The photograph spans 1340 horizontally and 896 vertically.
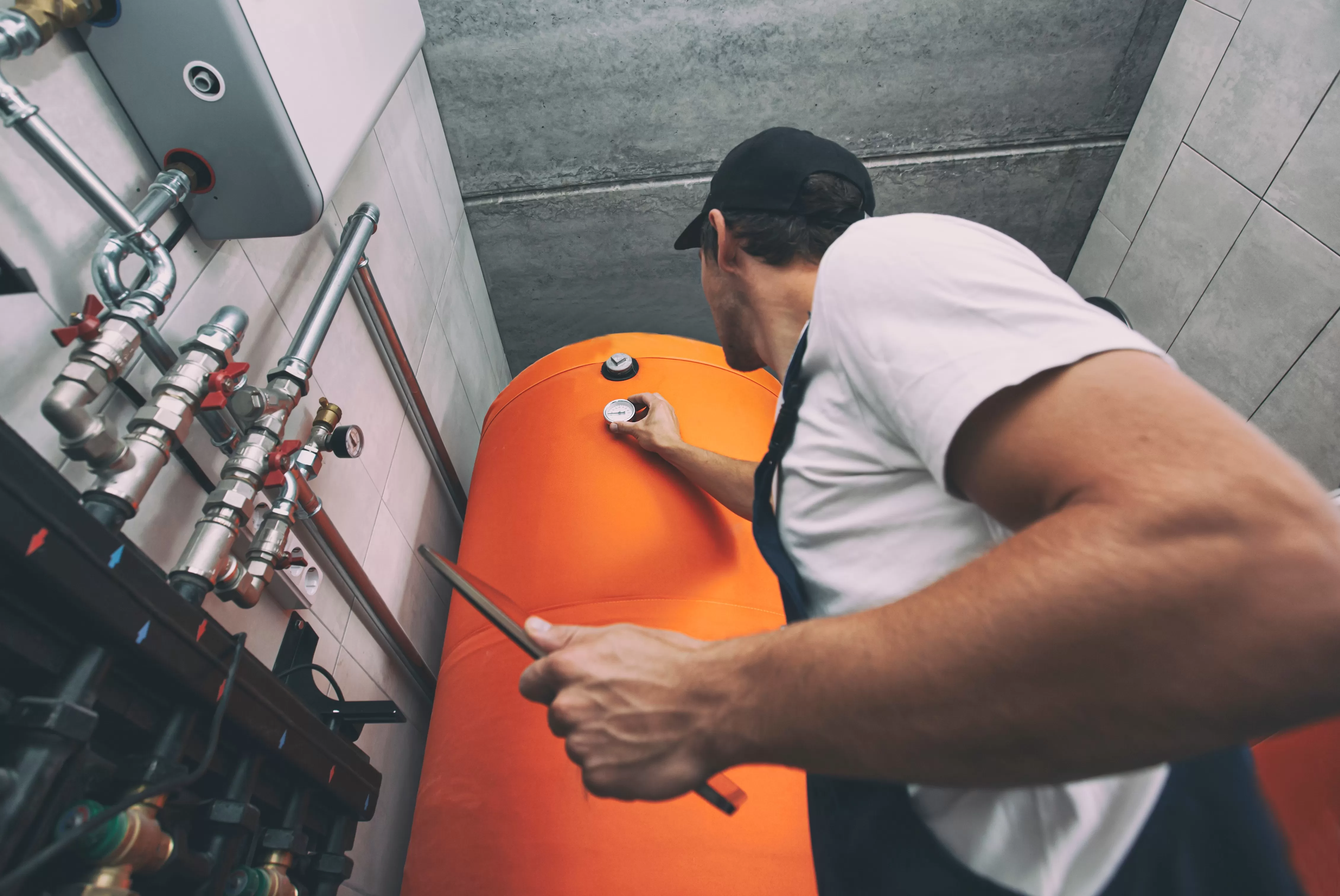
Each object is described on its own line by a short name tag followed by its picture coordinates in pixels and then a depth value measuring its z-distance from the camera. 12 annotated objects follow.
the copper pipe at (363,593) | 0.93
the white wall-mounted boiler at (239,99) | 0.67
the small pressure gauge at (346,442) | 0.94
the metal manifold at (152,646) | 0.44
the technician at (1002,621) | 0.32
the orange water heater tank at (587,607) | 0.77
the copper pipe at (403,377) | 1.20
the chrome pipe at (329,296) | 0.87
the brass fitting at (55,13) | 0.55
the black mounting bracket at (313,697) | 0.84
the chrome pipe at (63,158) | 0.53
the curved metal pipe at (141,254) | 0.63
